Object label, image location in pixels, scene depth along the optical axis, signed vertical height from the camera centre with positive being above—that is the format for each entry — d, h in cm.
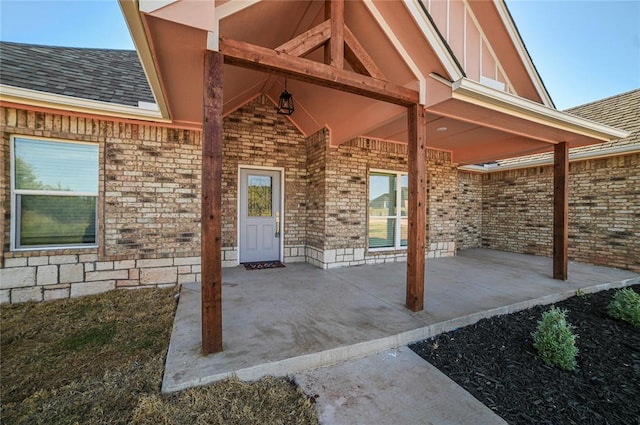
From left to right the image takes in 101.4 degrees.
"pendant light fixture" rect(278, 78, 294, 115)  489 +219
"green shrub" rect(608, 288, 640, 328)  323 -120
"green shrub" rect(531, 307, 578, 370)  240 -123
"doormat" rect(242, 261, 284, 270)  556 -117
